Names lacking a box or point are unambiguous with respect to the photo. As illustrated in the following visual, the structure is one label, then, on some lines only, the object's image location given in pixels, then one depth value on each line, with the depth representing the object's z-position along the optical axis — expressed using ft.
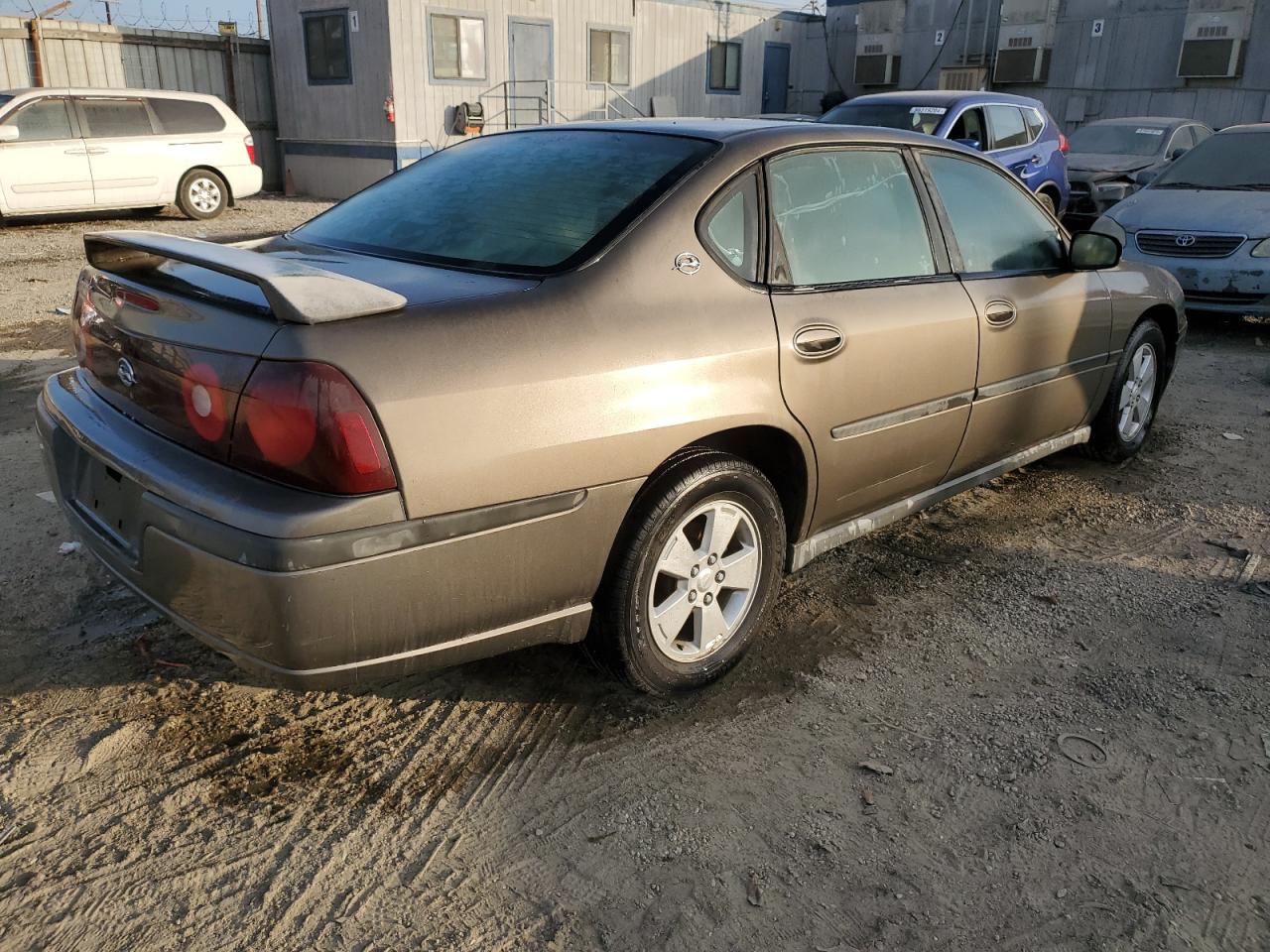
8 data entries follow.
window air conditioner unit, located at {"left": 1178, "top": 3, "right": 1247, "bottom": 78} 63.31
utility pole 53.16
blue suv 34.53
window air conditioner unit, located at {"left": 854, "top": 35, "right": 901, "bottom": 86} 80.79
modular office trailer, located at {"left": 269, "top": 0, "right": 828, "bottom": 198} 55.16
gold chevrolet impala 7.48
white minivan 40.22
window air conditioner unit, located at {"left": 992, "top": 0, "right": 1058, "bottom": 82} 71.61
